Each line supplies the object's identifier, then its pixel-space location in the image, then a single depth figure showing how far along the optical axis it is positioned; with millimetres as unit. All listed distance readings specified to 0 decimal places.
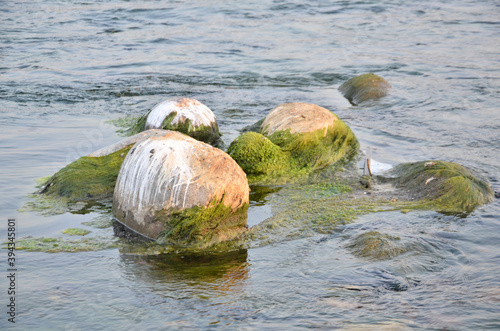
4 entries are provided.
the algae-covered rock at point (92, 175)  12727
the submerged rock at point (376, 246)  9977
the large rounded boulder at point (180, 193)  10664
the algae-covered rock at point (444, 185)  12328
